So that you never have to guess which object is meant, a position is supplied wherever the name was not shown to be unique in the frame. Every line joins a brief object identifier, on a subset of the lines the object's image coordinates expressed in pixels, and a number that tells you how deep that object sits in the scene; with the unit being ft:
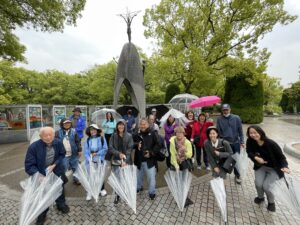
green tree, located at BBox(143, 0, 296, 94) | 41.98
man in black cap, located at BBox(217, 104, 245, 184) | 13.41
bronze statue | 23.44
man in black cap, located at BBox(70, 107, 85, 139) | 16.24
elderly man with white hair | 8.83
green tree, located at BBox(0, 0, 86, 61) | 27.45
